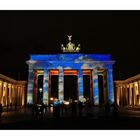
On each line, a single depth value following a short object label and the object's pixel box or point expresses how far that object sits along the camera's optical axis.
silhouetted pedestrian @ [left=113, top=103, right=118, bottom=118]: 20.80
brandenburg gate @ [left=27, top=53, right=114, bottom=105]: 57.72
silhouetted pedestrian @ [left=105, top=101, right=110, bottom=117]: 26.25
